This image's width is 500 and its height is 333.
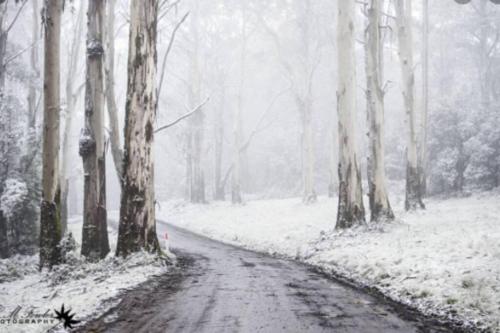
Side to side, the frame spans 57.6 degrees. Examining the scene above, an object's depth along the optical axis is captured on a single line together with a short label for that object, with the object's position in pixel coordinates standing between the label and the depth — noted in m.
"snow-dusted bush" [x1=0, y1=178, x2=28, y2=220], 15.78
